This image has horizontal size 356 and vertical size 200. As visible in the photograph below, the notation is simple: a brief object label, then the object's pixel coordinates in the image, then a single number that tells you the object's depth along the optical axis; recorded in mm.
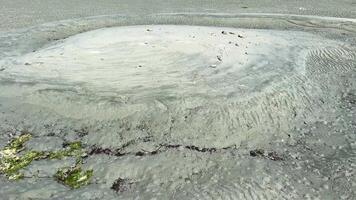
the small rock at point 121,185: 1681
